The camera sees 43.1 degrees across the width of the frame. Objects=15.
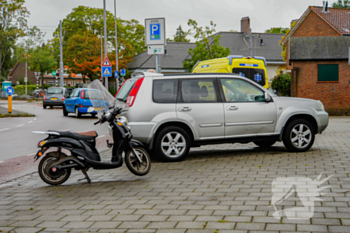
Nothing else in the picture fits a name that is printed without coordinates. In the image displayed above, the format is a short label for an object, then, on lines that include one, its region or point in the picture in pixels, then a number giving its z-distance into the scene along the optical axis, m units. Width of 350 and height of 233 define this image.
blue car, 23.49
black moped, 6.70
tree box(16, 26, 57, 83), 62.72
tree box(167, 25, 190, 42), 108.50
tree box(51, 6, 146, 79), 56.97
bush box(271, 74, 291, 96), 30.05
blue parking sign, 14.24
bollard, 25.07
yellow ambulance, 16.81
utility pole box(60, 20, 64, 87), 46.66
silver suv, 8.58
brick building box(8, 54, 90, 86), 113.56
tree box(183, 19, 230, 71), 36.50
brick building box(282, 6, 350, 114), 24.12
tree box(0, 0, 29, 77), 59.16
